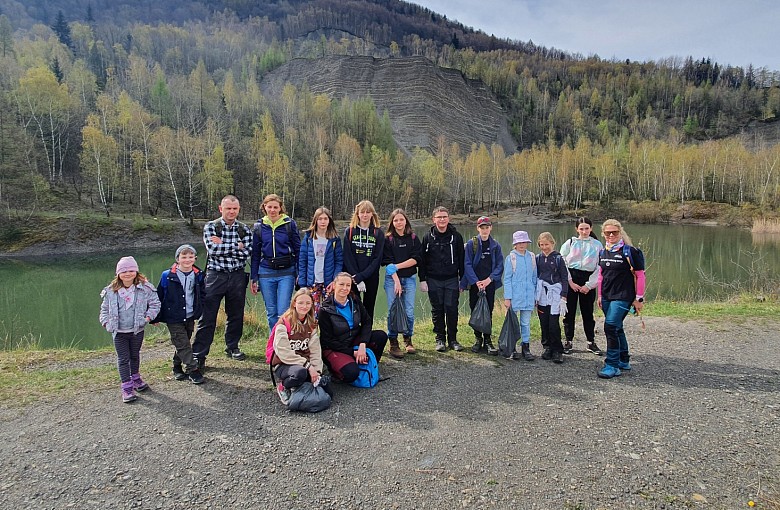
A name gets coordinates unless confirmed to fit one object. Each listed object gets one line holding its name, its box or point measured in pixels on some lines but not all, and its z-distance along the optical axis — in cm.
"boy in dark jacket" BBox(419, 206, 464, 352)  600
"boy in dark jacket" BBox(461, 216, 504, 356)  598
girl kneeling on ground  428
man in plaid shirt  536
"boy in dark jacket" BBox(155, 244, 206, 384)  492
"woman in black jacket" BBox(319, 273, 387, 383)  473
